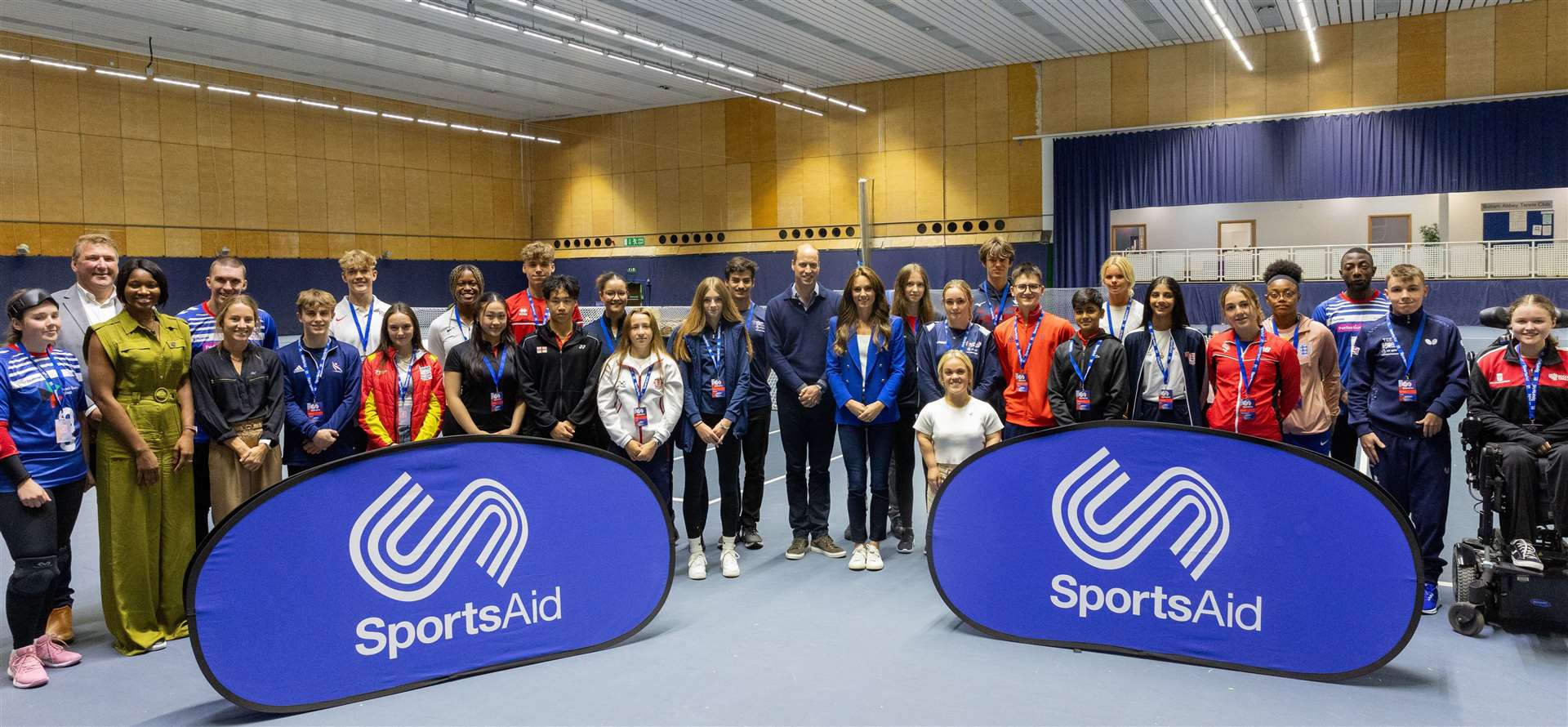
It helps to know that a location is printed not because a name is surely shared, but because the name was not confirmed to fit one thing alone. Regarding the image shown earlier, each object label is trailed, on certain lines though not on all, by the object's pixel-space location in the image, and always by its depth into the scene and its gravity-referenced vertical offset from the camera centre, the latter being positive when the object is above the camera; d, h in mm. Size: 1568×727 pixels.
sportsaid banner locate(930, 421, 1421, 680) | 3500 -867
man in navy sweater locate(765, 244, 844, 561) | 5750 -325
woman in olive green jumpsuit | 4125 -480
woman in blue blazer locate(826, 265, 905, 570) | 5566 -241
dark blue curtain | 19109 +3644
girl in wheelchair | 4160 -405
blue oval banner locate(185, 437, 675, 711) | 3309 -860
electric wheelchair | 4145 -1134
